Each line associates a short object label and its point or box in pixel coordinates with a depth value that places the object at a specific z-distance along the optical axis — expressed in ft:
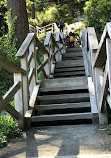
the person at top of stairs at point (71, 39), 47.95
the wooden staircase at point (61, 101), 13.37
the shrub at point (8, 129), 10.88
